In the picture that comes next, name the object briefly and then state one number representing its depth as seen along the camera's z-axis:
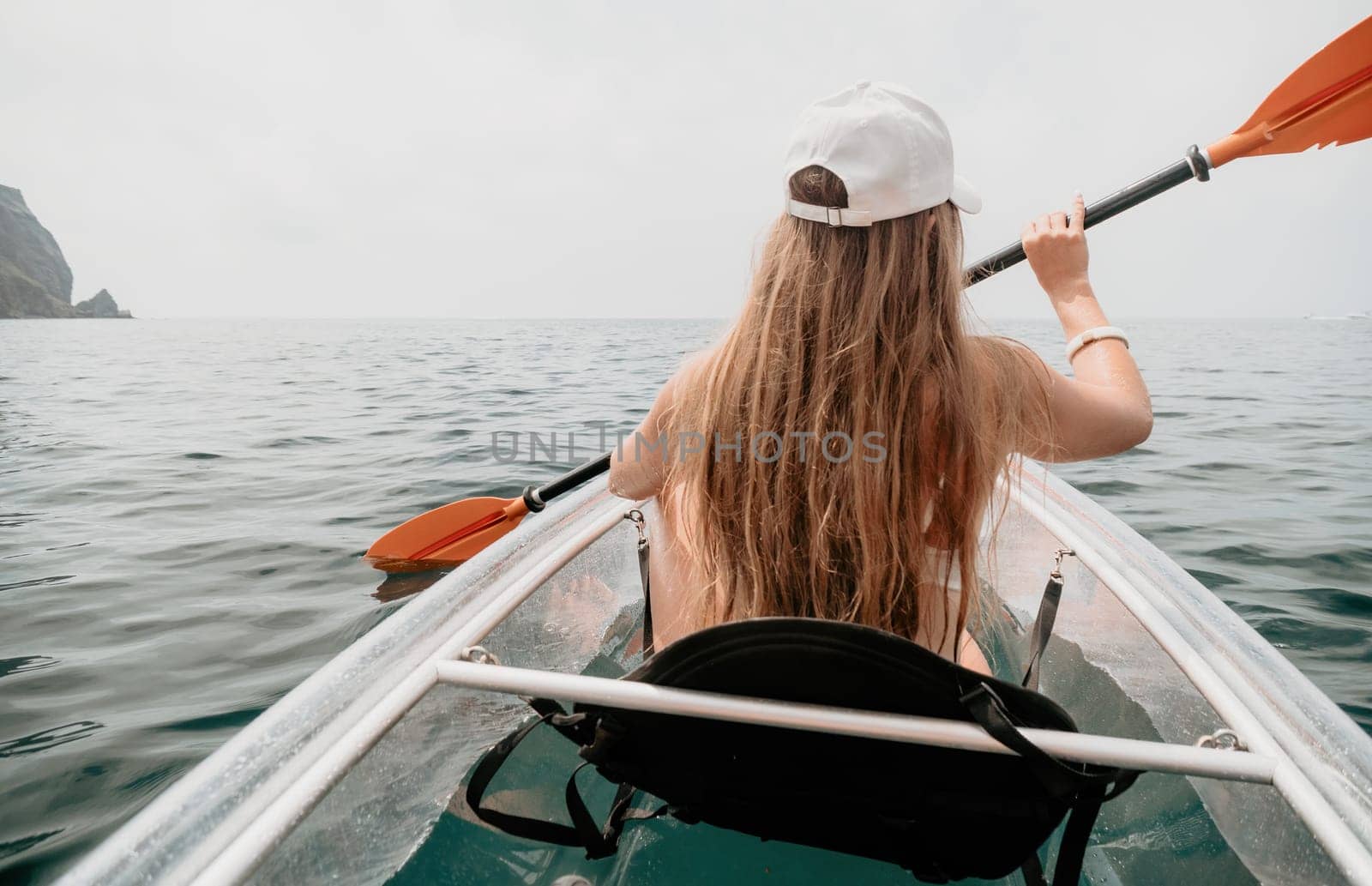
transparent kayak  0.93
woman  1.18
